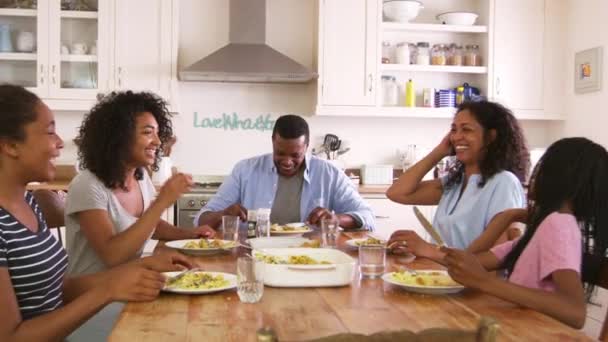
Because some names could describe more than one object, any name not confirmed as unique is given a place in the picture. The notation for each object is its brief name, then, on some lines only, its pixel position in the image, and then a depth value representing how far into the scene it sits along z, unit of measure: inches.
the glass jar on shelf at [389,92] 185.3
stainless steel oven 162.6
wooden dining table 48.0
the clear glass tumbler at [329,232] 86.4
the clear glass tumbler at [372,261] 69.3
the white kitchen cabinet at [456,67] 177.9
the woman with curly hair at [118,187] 77.0
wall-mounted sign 185.9
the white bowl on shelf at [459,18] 183.6
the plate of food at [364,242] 85.9
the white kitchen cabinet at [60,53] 170.2
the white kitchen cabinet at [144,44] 172.2
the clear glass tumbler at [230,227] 91.9
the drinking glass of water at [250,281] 57.1
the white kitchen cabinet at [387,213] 172.4
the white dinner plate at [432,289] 60.3
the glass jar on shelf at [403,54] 184.2
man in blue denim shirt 120.6
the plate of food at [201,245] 81.9
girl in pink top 54.9
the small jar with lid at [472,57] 186.9
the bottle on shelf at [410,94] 184.7
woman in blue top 87.4
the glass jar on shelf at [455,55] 186.1
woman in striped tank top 52.4
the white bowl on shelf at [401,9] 181.6
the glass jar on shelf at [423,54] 185.0
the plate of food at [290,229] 97.5
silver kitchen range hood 169.8
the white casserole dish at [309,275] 62.7
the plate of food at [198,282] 59.2
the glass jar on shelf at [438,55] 185.2
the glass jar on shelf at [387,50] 189.2
